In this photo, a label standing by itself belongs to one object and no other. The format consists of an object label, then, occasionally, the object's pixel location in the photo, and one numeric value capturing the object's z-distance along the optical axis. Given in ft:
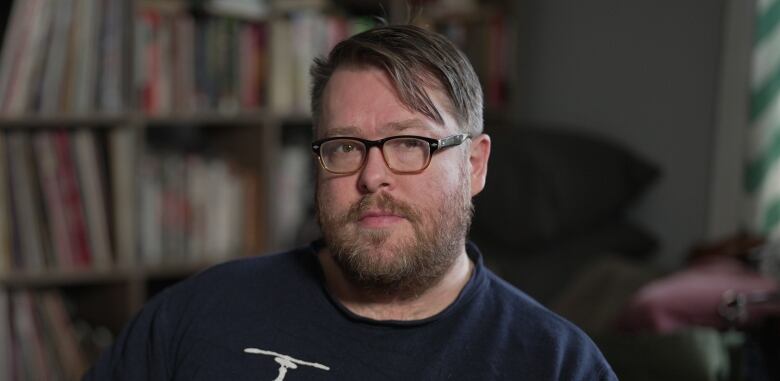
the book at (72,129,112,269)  8.94
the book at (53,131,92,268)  8.86
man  4.47
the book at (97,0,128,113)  9.01
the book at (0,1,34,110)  8.50
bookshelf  8.72
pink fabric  6.59
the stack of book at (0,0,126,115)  8.54
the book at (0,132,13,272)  8.56
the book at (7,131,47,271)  8.63
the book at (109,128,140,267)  9.09
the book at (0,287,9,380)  8.70
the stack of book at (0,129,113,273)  8.64
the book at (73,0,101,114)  8.86
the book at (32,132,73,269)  8.76
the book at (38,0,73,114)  8.71
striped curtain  8.57
